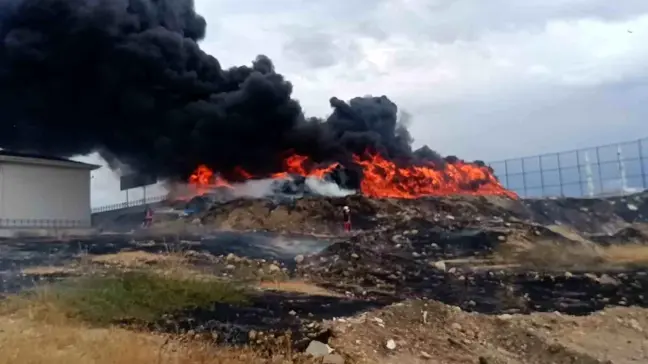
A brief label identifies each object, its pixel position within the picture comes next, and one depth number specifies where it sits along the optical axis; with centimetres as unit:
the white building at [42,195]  2391
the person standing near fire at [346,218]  2542
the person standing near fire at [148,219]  2834
